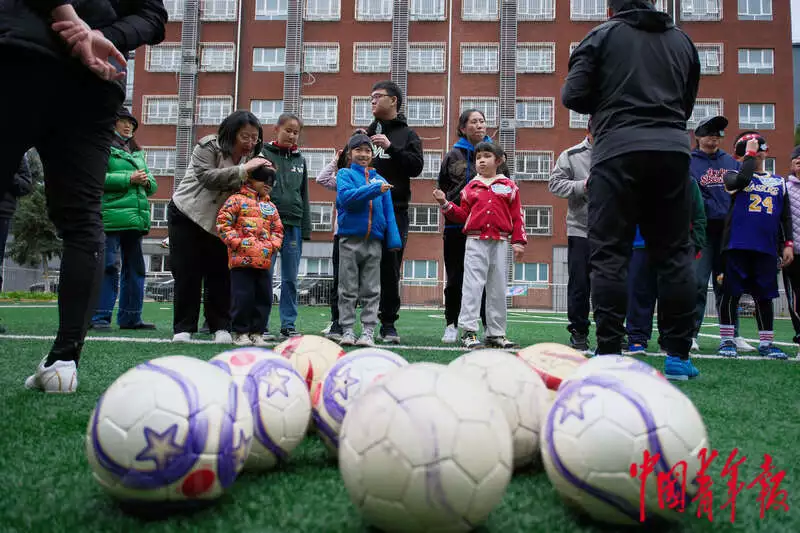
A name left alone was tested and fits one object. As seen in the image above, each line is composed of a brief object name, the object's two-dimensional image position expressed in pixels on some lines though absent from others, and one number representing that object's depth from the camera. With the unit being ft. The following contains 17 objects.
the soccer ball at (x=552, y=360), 7.66
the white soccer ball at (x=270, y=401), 6.16
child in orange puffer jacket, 16.34
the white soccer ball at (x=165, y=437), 4.68
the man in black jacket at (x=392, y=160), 19.22
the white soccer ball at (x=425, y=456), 4.14
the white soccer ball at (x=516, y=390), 6.19
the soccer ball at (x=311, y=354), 8.36
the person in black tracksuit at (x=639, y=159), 11.50
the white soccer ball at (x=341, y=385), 6.75
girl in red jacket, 17.71
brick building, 107.65
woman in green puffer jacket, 21.20
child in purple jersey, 18.34
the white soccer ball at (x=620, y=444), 4.61
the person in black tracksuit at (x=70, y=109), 7.65
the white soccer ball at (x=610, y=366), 6.11
